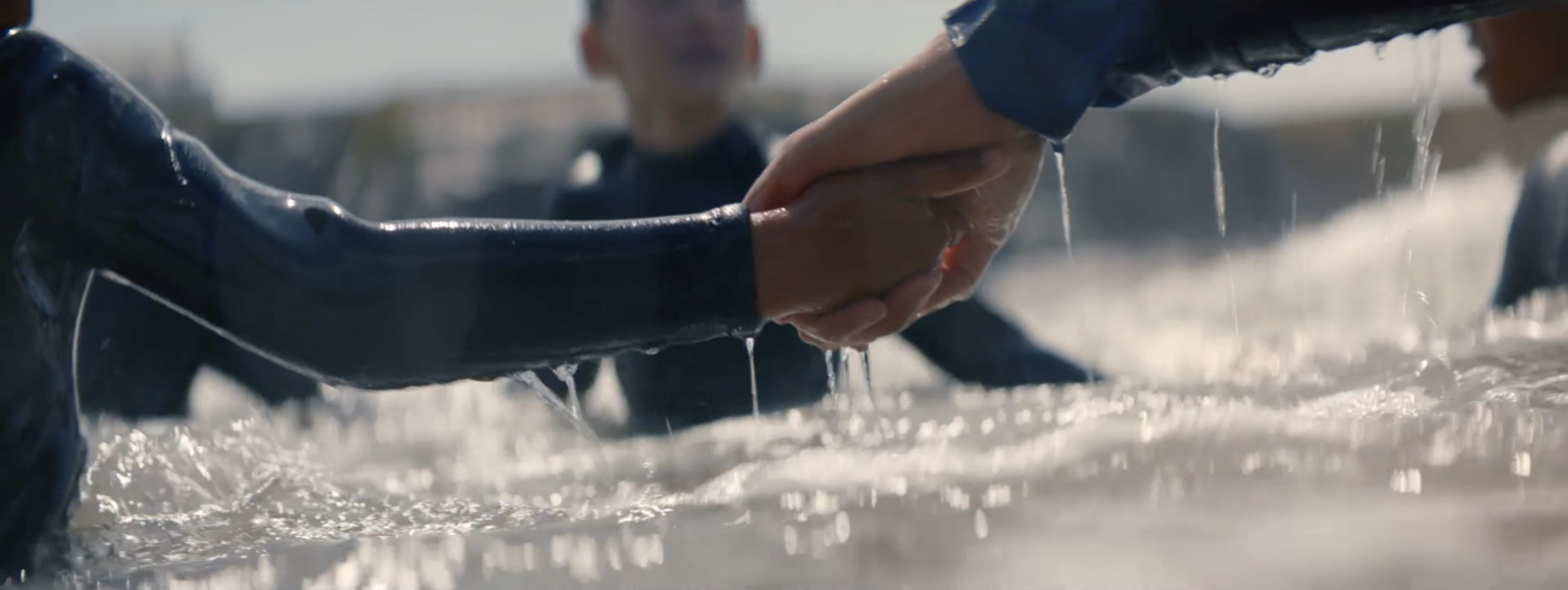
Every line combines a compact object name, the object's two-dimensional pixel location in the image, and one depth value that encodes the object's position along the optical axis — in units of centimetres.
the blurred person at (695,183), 299
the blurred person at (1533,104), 241
